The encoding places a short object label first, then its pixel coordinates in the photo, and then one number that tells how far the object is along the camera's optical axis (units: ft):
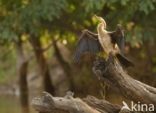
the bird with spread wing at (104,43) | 58.03
